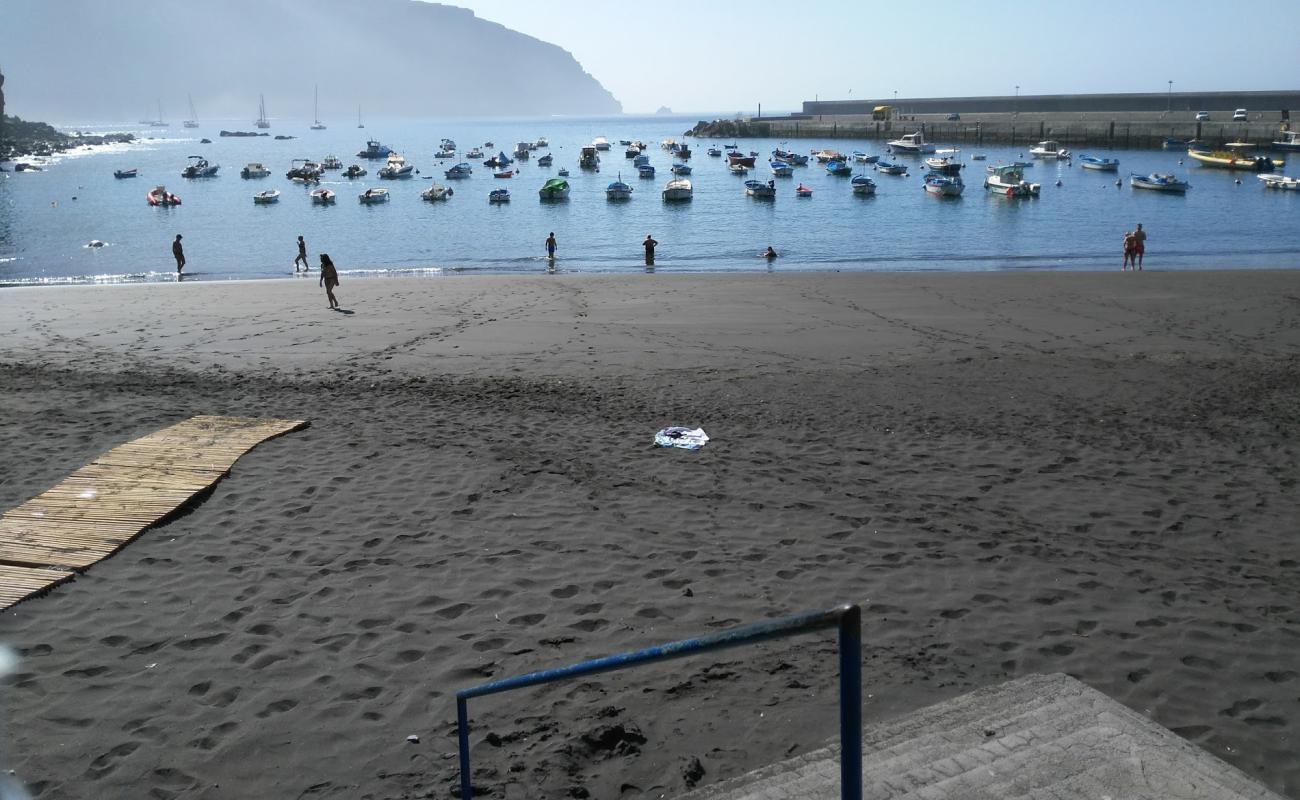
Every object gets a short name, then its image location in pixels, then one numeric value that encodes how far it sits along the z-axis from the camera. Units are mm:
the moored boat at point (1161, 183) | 61312
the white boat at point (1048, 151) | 93125
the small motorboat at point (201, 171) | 98688
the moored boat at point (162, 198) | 66188
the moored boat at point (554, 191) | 66938
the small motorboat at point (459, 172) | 90750
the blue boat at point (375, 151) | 129250
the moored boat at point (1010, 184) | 60050
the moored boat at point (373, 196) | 66938
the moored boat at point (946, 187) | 63125
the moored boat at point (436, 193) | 68912
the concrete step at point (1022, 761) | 4633
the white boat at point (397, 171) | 91131
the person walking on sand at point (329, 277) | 22672
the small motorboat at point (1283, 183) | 61438
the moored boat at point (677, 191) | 64625
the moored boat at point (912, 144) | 109375
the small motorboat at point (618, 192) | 67062
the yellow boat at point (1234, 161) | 75312
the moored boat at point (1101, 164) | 80500
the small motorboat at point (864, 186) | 67125
